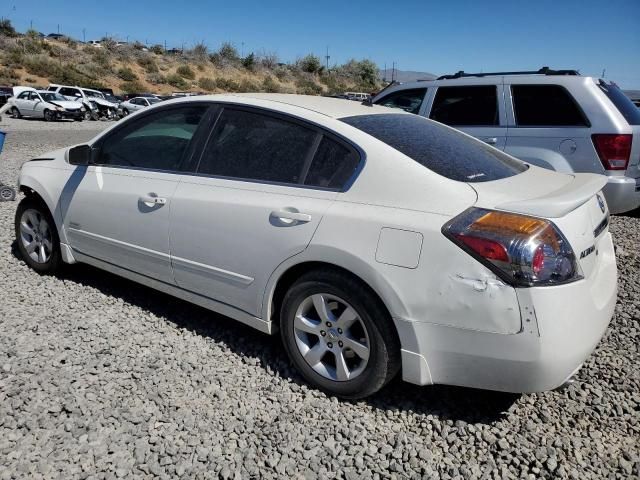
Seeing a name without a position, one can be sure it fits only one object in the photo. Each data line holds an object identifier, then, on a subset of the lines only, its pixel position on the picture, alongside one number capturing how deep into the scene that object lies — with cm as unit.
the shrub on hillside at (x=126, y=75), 5109
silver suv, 536
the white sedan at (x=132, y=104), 3134
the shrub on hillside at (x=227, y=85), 5531
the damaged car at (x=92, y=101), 2892
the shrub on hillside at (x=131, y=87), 4912
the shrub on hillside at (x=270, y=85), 5845
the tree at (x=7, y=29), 5234
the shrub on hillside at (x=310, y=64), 7062
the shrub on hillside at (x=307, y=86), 6131
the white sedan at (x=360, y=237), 233
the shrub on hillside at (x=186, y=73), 5606
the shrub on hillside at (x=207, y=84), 5396
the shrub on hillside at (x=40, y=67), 4509
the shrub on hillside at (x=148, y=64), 5522
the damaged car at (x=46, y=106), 2677
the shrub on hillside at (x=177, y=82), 5312
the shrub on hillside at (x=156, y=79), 5281
